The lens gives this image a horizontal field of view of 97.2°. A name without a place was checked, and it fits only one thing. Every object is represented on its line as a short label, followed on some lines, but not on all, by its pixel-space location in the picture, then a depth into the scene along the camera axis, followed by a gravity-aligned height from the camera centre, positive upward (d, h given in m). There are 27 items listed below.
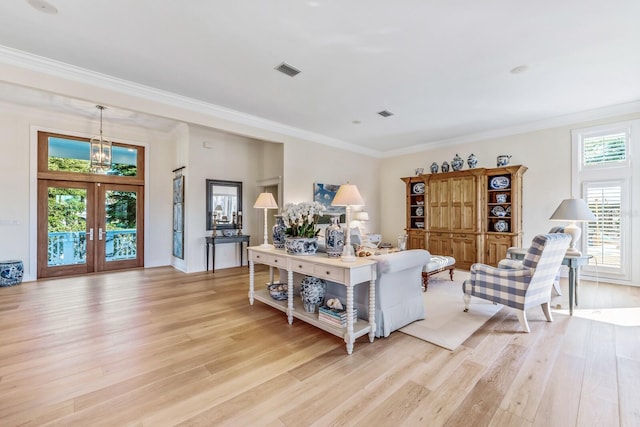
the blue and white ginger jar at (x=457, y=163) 6.40 +1.16
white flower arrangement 3.23 -0.05
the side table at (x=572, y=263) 3.43 -0.60
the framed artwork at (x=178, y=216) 6.15 -0.07
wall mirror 6.27 +0.25
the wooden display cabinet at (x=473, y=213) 5.73 +0.02
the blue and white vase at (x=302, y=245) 3.16 -0.35
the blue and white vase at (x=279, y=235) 3.64 -0.28
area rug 2.85 -1.23
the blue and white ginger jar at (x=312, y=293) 3.14 -0.89
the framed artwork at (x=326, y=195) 6.62 +0.43
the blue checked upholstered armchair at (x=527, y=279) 2.92 -0.71
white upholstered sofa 2.82 -0.84
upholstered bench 4.41 -0.87
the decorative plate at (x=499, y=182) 5.84 +0.67
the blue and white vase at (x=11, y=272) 4.66 -1.00
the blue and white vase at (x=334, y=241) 2.98 -0.29
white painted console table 2.55 -0.61
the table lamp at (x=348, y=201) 2.73 +0.12
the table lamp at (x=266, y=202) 3.83 +0.16
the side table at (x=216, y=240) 6.04 -0.60
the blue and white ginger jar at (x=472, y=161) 6.17 +1.16
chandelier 5.04 +1.07
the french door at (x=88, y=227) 5.44 -0.29
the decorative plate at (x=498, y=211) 5.87 +0.07
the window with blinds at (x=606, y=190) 4.77 +0.43
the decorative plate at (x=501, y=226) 5.84 -0.24
